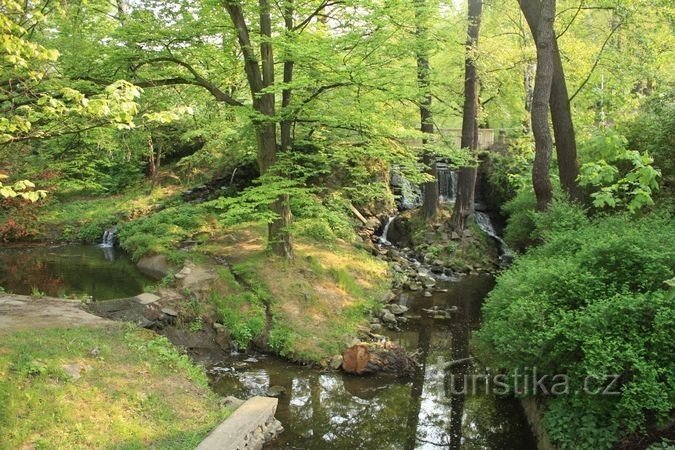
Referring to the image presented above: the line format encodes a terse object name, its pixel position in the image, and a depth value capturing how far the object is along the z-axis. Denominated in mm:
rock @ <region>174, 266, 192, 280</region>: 9914
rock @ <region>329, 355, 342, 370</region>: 7960
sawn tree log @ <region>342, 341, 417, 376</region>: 7727
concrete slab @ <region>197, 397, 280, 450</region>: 5129
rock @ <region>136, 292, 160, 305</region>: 8671
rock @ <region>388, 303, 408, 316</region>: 10594
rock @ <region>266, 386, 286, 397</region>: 7078
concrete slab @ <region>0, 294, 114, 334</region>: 6867
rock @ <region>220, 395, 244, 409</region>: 6148
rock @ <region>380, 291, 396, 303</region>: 11149
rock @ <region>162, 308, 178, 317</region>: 8617
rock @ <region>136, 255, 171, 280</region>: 12398
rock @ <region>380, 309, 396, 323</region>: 10080
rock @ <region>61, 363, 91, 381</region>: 5535
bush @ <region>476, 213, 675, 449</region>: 4250
